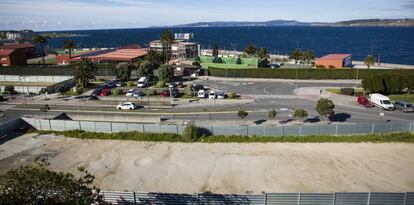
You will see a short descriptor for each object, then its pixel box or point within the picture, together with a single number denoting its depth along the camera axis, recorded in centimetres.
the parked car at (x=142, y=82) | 7388
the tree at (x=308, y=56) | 10350
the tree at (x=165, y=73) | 7506
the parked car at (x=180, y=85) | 7325
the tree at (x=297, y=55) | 10864
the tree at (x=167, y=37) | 9856
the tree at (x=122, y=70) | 7744
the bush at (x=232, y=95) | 6242
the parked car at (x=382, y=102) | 5297
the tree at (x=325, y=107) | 4572
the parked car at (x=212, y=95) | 6188
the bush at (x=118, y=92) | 6725
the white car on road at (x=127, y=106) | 5666
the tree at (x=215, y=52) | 11484
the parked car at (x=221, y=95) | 6214
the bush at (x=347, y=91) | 6331
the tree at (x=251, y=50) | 11125
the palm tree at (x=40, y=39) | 11938
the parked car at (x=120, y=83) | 7545
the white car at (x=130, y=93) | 6566
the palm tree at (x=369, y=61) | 9150
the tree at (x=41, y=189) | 1745
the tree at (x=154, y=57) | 9175
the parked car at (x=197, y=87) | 6998
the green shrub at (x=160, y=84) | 7321
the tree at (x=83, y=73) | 7225
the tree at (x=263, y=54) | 10950
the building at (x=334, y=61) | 9128
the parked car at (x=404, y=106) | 5175
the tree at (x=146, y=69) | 7794
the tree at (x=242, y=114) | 4756
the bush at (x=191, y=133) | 4284
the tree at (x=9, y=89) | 7306
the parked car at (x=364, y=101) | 5574
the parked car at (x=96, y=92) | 6788
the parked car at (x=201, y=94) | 6319
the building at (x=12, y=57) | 10581
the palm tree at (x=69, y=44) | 11319
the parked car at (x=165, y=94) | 6425
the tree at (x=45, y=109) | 5432
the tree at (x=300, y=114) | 4562
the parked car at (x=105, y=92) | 6734
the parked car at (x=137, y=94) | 6456
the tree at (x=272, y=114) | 4681
